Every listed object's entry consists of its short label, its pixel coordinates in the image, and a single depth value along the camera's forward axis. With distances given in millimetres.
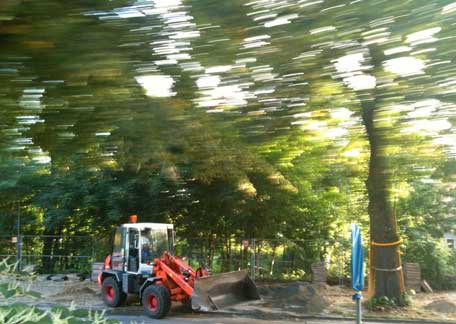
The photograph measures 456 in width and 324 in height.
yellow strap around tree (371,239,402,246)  12589
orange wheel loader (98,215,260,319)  11711
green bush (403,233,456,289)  17312
